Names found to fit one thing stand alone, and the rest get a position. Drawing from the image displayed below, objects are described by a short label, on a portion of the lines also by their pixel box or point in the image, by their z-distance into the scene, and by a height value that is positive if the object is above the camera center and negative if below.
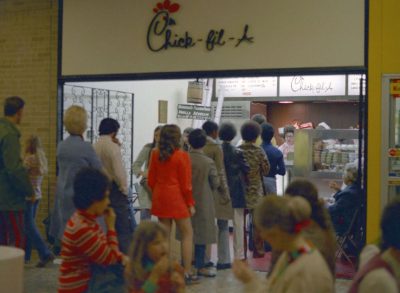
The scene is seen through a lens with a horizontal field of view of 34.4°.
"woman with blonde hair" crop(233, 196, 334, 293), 2.96 -0.47
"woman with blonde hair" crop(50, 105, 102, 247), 5.86 -0.06
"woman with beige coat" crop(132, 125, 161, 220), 7.99 -0.29
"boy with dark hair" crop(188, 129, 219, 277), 7.12 -0.40
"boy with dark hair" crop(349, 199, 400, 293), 2.76 -0.49
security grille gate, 9.26 +0.68
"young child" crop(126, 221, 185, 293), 3.41 -0.61
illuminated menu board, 12.08 +1.24
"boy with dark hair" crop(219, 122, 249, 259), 7.85 -0.31
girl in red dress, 6.57 -0.35
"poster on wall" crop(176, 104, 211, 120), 11.75 +0.74
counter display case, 9.43 +0.04
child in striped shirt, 3.86 -0.54
